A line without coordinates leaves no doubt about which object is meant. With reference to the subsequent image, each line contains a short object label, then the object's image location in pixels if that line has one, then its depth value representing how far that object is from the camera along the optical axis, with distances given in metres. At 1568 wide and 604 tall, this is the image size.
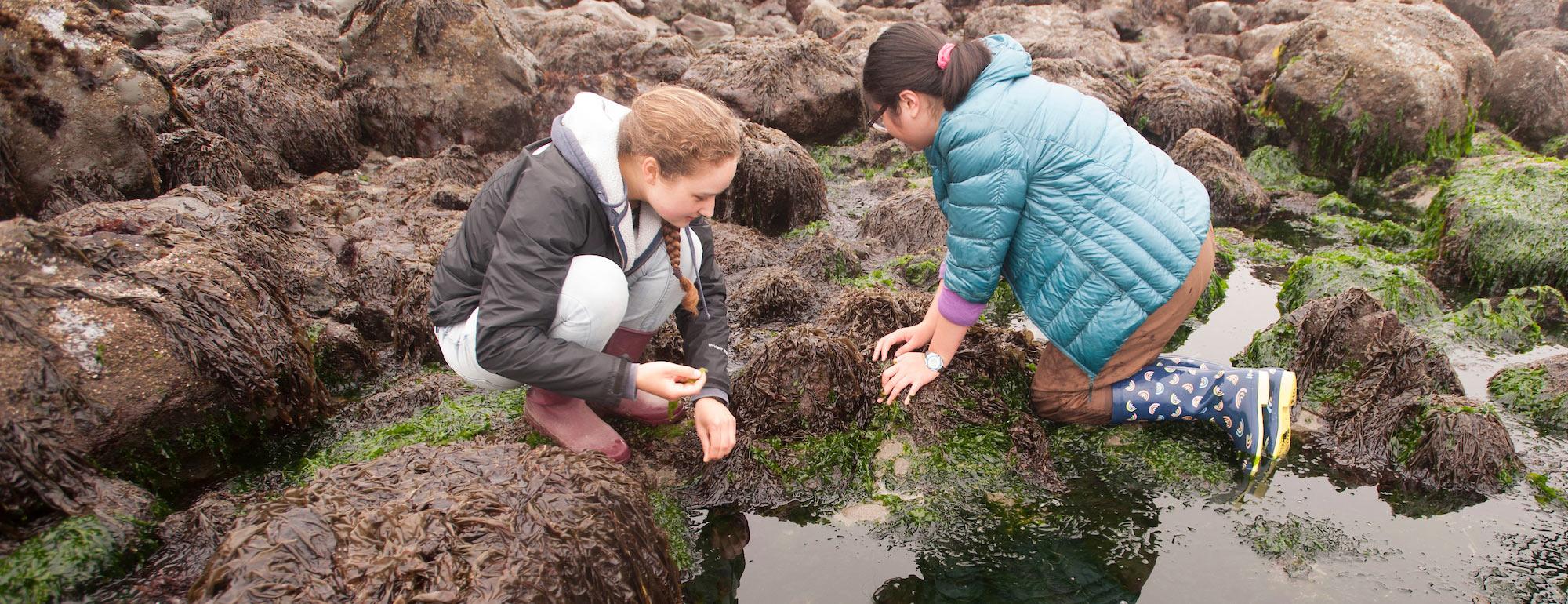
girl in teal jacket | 3.42
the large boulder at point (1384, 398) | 3.70
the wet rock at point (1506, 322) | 5.15
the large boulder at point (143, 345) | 3.29
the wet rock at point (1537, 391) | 4.16
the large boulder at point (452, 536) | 2.15
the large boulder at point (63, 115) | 5.18
